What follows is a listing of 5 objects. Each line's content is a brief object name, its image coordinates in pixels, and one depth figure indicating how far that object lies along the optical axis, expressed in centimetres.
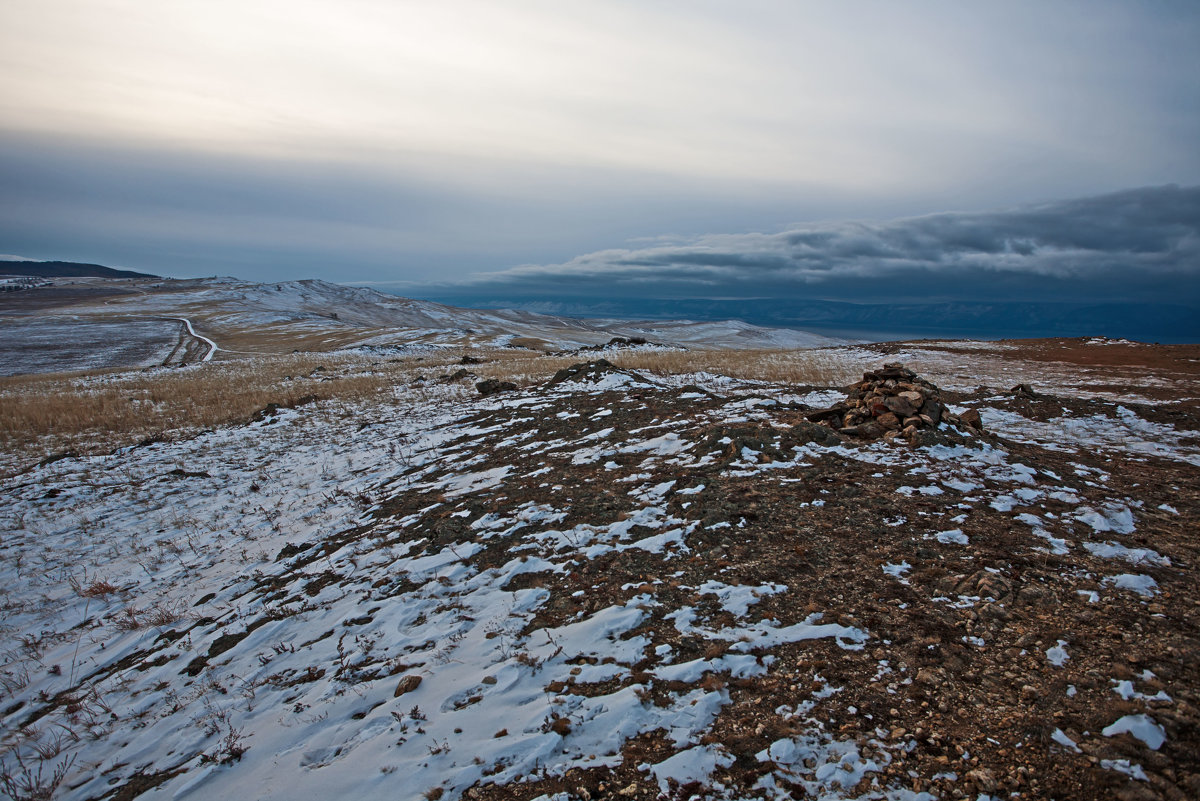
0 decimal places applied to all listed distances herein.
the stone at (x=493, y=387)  2092
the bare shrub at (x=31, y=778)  443
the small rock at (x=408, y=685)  486
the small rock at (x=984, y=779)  320
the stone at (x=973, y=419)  1040
